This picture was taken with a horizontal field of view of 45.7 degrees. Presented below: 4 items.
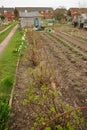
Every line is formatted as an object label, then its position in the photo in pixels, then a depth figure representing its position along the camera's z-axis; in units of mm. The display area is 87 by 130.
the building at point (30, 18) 19092
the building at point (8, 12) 50560
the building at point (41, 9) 49881
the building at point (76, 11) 29489
